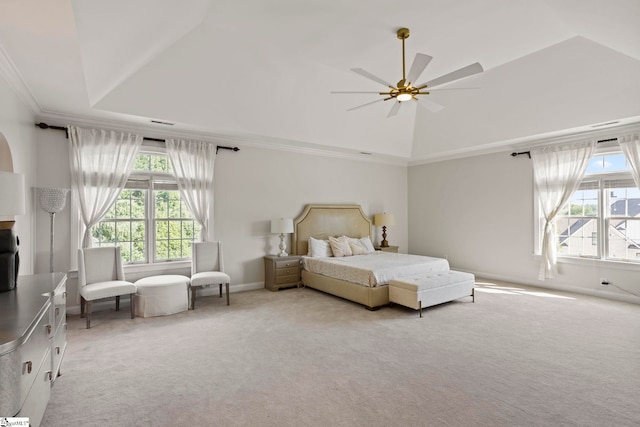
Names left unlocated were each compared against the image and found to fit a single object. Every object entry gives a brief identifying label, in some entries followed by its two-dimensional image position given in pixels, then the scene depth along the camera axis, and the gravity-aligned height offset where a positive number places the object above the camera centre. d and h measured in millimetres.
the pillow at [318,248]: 6316 -665
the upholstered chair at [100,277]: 4059 -850
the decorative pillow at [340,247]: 6379 -638
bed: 4855 -818
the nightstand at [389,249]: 7574 -800
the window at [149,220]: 5027 -89
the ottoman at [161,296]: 4461 -1127
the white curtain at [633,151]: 4895 +944
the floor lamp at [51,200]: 4023 +176
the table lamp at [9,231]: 2062 -127
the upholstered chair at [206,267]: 4828 -835
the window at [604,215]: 5215 -19
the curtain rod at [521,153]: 6167 +1143
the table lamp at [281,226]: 5988 -215
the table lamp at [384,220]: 7554 -149
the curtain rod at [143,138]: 4355 +1170
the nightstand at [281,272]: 5902 -1042
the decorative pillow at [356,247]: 6664 -670
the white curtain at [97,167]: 4571 +676
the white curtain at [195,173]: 5293 +672
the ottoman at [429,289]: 4531 -1077
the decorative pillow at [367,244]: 7086 -644
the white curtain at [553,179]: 5531 +598
